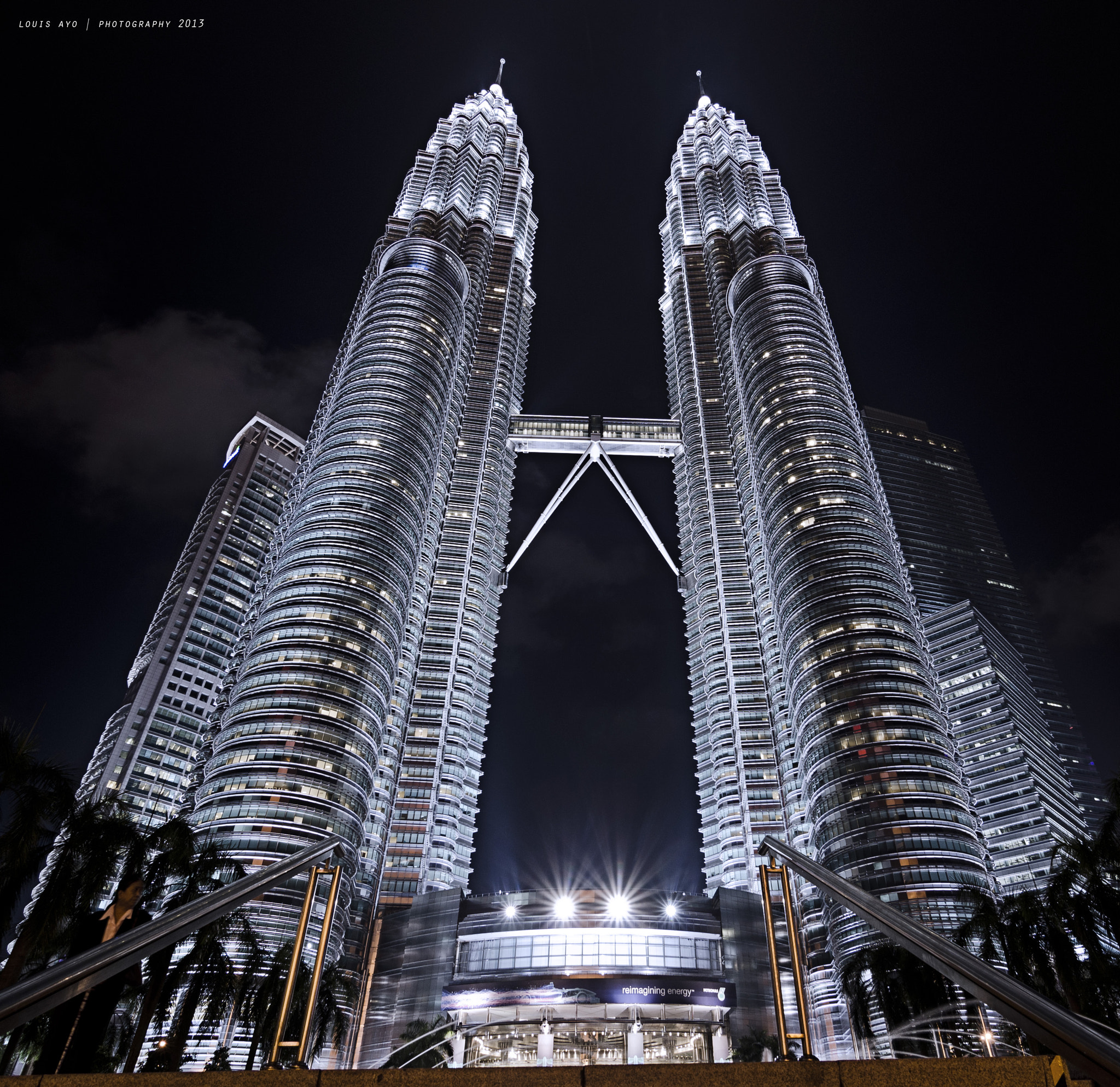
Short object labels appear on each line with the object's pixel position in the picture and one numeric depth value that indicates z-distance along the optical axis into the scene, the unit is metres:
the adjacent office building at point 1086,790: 193.12
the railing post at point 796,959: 9.43
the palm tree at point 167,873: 30.06
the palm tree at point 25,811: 23.02
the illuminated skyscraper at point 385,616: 110.25
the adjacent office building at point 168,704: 166.38
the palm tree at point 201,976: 33.59
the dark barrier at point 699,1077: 6.13
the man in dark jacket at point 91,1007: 8.80
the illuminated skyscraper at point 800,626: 102.19
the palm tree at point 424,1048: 77.69
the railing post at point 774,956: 9.49
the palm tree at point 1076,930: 34.75
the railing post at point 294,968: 9.34
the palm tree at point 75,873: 24.59
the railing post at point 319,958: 9.63
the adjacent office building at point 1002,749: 156.25
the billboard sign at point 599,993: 95.25
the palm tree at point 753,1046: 83.25
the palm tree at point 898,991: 51.03
